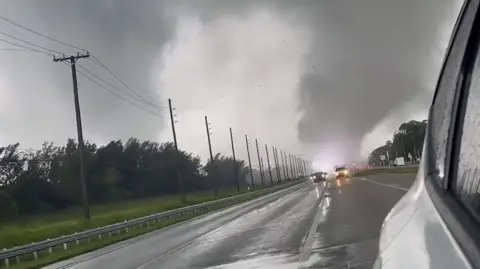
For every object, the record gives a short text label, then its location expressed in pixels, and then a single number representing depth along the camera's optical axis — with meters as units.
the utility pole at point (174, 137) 75.22
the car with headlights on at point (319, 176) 123.06
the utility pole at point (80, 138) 44.84
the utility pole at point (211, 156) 95.75
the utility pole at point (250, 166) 132.50
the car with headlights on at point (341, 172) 109.91
